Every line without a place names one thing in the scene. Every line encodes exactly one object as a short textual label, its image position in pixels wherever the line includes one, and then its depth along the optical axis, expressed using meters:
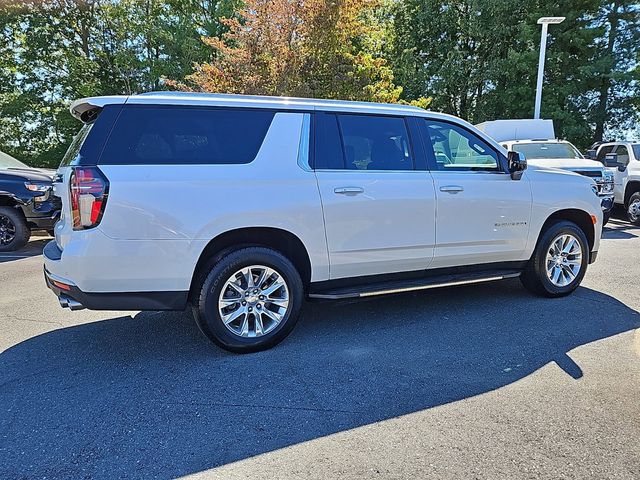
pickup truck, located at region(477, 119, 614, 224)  9.67
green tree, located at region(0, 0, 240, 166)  21.09
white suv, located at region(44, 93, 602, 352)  3.34
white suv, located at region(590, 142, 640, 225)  11.01
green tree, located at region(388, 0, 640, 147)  19.44
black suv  7.87
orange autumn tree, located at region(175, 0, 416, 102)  12.48
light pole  15.48
